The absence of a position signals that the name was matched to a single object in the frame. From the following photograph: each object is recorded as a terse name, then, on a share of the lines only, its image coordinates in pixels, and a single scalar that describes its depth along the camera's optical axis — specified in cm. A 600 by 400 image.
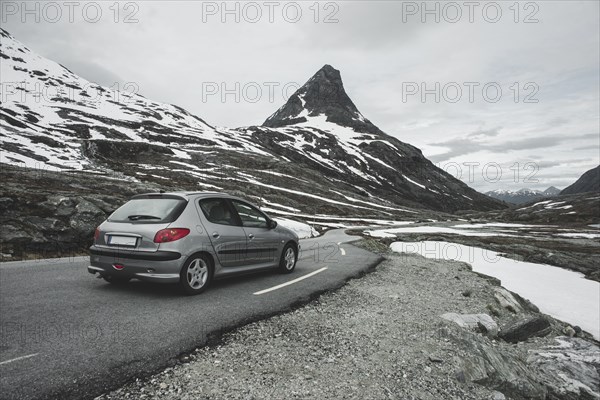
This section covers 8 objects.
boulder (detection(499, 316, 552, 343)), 756
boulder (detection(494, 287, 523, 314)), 963
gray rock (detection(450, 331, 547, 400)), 502
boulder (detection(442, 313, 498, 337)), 705
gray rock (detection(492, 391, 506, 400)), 470
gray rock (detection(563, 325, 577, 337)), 956
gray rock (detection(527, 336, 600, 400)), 594
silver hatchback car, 675
